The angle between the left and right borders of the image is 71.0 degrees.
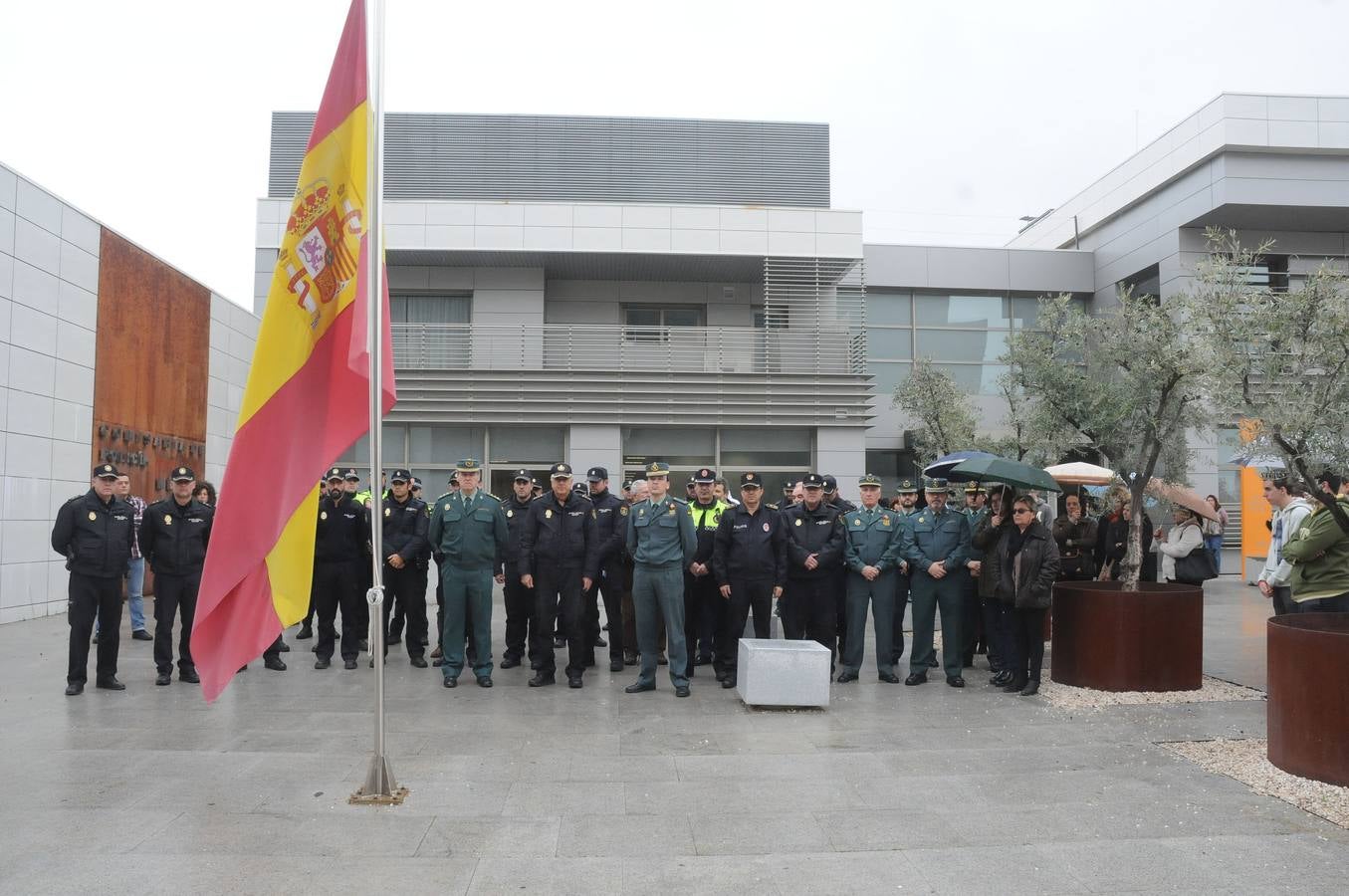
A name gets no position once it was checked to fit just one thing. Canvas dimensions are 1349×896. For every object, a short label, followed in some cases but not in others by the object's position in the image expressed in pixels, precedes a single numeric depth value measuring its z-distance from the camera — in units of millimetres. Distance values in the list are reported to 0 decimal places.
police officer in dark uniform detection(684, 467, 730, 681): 9625
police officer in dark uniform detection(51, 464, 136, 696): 8305
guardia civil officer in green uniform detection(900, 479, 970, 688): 8922
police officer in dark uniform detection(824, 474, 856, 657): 9336
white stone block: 7594
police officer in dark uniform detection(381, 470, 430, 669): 9727
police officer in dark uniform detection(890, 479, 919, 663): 9164
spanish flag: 5020
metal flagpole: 5117
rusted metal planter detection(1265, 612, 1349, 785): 5305
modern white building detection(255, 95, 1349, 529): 19578
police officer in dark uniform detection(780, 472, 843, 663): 8867
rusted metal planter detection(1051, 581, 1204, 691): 7988
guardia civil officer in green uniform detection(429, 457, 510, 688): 8805
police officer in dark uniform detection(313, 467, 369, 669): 9773
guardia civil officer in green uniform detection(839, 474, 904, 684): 9016
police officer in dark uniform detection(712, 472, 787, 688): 8781
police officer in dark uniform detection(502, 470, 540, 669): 9500
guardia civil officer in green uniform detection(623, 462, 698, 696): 8438
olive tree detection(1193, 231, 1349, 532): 6059
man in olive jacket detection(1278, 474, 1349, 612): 6391
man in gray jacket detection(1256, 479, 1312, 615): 8148
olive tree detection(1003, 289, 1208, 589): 8367
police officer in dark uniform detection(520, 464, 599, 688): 8922
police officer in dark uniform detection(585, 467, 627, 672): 9188
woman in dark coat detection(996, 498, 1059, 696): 8172
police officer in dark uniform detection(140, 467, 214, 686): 9008
